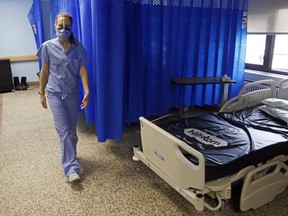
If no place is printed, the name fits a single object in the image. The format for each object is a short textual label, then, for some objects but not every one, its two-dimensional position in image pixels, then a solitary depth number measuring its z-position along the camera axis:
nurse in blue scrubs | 1.99
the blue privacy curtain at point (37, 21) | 4.64
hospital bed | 1.62
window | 3.54
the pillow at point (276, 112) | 2.31
